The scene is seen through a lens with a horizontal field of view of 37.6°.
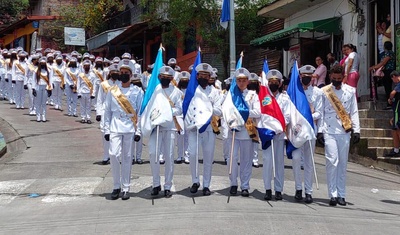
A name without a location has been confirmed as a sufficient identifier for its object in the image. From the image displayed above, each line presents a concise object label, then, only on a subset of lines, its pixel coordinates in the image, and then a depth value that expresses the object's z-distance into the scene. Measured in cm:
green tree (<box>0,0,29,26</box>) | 4625
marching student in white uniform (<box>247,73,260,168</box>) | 1003
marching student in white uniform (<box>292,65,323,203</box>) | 948
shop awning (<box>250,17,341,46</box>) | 1834
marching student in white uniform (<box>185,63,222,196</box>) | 979
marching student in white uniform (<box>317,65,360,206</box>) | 943
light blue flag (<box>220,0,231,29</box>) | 1867
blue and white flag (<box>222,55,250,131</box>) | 971
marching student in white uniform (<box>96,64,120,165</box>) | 1064
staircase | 1405
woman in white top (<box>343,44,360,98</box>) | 1542
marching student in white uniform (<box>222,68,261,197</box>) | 977
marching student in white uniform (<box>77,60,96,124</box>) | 1992
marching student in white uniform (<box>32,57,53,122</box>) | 1947
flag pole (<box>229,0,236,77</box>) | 1819
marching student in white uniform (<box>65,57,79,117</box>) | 2122
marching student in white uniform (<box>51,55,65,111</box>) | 2189
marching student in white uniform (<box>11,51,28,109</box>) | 2281
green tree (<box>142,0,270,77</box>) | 2359
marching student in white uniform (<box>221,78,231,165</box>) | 1196
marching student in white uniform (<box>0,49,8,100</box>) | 2473
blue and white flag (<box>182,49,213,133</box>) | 977
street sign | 3903
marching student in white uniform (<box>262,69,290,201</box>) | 962
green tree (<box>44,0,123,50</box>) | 3869
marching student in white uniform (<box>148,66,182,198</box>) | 967
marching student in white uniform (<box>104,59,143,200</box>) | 963
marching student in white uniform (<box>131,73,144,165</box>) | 1310
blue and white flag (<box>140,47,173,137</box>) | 967
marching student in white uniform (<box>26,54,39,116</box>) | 2049
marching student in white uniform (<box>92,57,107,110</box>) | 1978
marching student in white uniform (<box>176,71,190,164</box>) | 1310
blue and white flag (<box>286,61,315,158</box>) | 956
